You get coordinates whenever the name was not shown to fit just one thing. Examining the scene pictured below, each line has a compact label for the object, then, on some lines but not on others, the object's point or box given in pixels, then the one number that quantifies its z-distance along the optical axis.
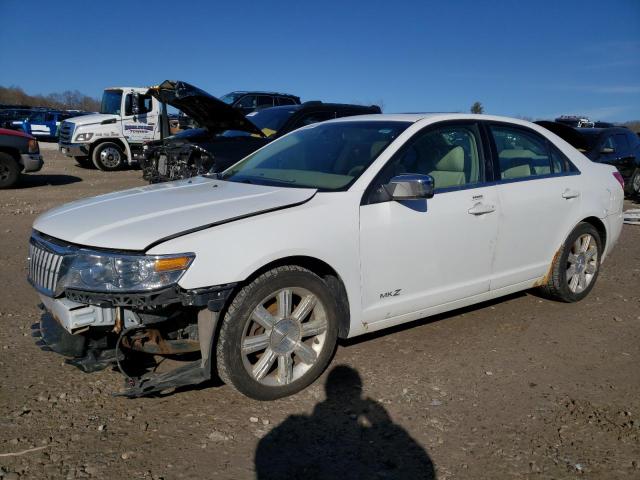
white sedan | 2.84
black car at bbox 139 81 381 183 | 8.51
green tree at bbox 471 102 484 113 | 50.20
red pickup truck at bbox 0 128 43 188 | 12.25
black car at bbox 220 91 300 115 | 16.62
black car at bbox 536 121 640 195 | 10.36
